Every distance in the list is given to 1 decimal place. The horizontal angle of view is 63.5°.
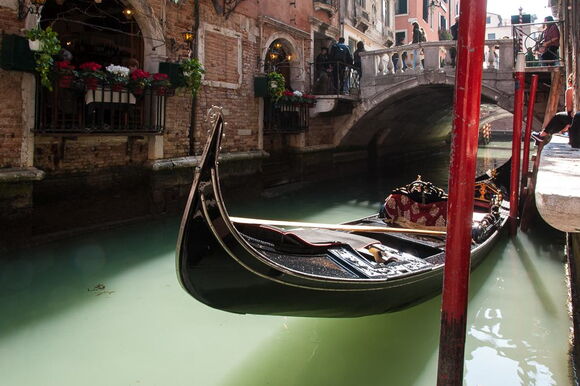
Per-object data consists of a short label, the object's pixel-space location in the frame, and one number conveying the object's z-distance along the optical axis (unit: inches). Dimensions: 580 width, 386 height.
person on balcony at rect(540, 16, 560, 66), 235.4
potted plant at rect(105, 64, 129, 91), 166.1
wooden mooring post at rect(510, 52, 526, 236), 179.9
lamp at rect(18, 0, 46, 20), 149.2
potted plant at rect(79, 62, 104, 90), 159.5
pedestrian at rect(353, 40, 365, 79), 316.8
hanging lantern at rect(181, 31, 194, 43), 207.6
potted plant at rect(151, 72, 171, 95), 182.9
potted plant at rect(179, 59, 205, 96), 196.7
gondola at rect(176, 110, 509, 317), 72.7
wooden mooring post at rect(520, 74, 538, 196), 199.2
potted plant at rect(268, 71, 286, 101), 252.5
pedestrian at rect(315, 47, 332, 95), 306.4
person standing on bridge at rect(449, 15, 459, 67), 272.6
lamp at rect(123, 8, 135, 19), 188.6
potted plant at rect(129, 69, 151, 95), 174.9
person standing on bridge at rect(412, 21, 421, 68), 289.6
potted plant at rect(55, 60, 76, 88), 150.6
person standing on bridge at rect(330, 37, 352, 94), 299.9
